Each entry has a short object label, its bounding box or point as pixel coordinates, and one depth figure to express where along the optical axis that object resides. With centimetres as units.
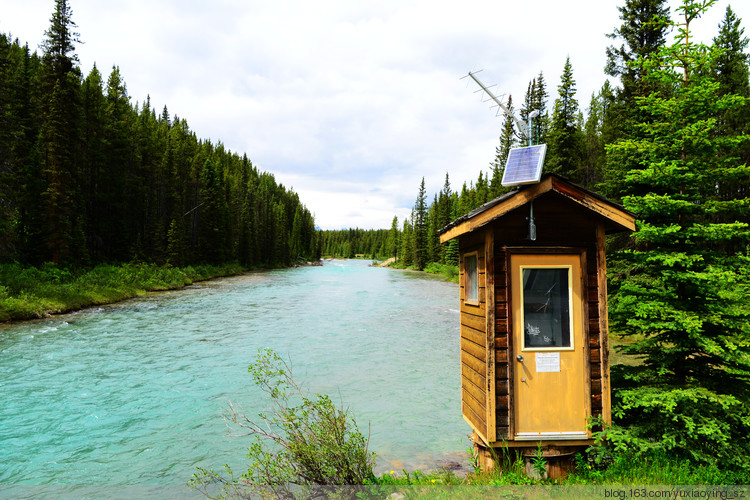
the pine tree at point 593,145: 3678
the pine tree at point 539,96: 4116
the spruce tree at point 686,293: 477
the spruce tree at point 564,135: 2844
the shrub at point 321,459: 423
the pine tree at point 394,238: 13573
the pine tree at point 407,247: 9981
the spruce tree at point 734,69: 2300
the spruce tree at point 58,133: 2702
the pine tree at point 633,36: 1978
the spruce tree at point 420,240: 8544
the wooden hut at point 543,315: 510
